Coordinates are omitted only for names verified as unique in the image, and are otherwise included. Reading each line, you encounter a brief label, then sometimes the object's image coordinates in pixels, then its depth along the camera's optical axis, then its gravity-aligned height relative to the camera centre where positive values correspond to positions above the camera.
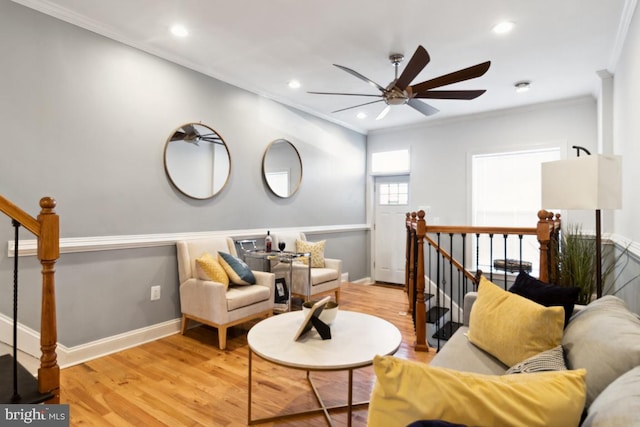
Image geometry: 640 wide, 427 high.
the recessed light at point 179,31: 2.94 +1.58
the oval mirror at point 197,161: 3.49 +0.55
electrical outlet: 3.29 -0.77
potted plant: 2.59 -0.43
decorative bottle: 4.02 -0.37
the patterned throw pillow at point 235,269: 3.42 -0.57
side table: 3.75 -0.63
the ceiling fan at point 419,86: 2.53 +1.08
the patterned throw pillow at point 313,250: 4.48 -0.50
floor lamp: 2.08 +0.18
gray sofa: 0.82 -0.48
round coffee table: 1.67 -0.72
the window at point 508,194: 4.93 +0.26
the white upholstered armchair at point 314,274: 4.09 -0.77
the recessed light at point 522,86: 4.11 +1.52
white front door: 6.11 -0.29
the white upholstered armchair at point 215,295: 3.10 -0.78
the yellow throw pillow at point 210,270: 3.23 -0.55
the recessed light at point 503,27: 2.86 +1.56
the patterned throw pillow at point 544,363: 1.36 -0.61
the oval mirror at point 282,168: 4.52 +0.60
